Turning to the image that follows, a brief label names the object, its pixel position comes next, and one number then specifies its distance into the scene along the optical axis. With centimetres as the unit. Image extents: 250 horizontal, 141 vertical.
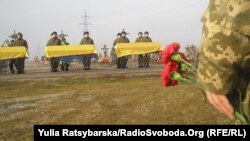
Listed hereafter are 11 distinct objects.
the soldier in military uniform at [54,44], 1449
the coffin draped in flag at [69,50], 1428
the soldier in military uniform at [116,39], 1546
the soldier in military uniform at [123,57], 1538
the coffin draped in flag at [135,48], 1491
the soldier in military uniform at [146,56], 1548
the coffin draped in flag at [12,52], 1431
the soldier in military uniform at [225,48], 159
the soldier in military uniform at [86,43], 1487
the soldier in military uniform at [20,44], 1453
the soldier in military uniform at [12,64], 1475
